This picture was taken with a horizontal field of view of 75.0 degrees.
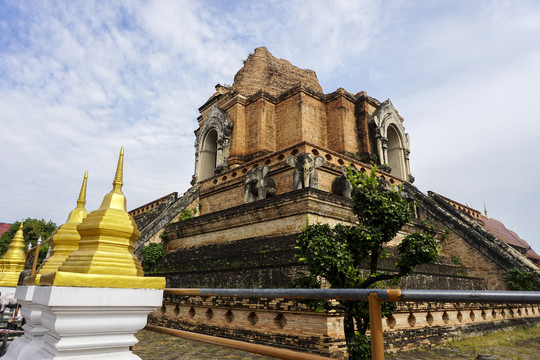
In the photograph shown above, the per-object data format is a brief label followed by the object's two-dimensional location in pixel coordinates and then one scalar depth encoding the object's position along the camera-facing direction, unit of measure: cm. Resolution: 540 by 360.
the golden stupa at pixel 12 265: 561
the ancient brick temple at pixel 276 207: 694
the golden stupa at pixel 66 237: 296
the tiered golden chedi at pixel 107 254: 178
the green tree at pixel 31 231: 2868
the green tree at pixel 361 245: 452
